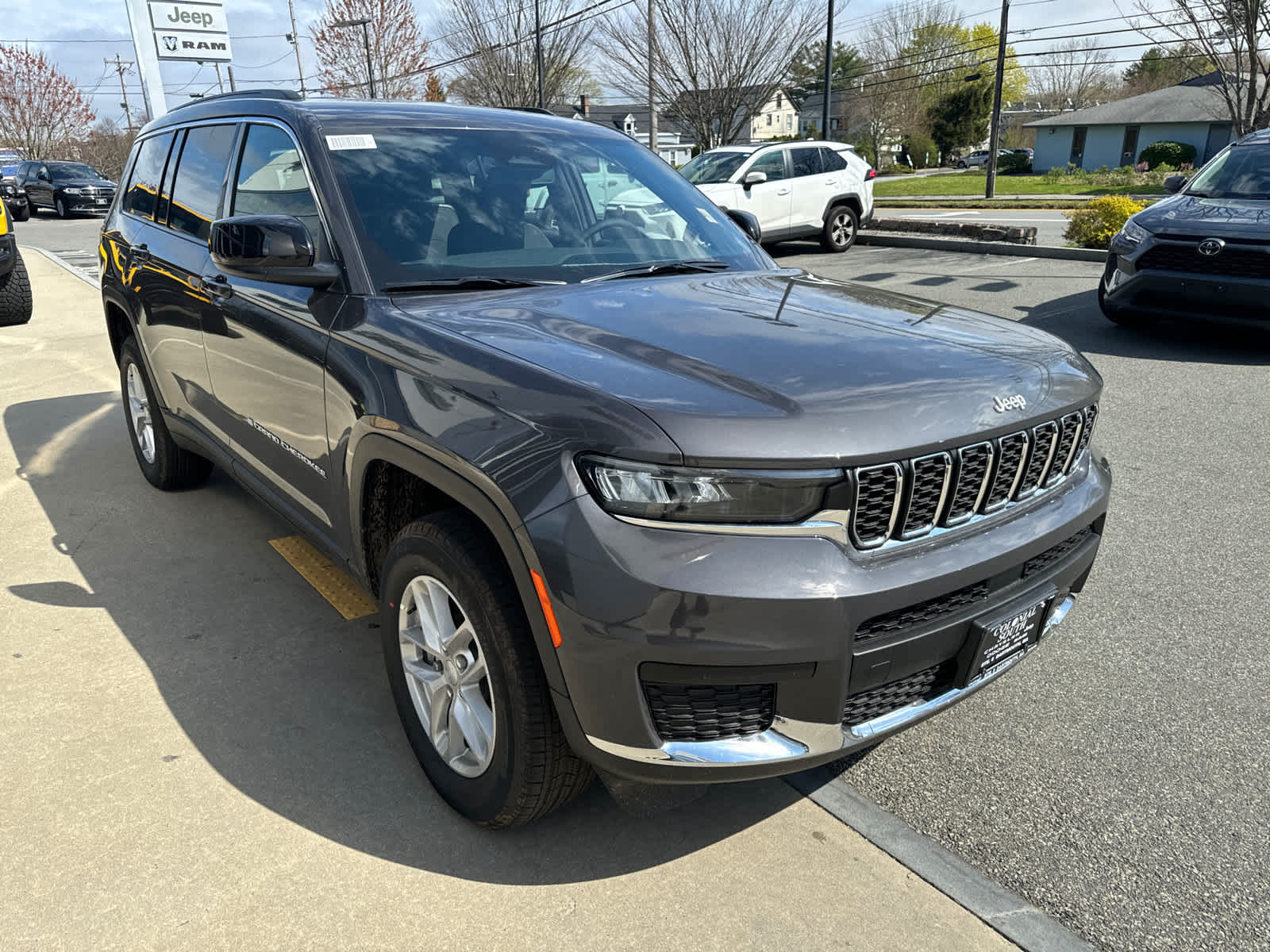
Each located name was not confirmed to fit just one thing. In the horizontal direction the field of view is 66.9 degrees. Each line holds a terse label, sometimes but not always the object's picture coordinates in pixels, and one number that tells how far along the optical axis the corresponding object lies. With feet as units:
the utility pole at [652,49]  94.73
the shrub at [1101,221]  40.42
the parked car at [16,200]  64.49
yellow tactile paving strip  12.38
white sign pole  75.30
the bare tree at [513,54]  113.50
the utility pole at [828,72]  74.79
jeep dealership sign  91.79
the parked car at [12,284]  31.42
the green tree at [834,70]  194.59
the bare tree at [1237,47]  52.21
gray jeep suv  6.35
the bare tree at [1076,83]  267.59
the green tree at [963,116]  207.10
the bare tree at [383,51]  136.77
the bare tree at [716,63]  94.58
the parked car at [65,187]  94.89
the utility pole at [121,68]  262.88
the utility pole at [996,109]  88.07
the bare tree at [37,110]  171.22
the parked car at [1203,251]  23.31
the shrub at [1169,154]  155.33
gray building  172.04
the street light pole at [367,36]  122.83
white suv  45.70
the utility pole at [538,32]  105.29
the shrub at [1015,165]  197.88
